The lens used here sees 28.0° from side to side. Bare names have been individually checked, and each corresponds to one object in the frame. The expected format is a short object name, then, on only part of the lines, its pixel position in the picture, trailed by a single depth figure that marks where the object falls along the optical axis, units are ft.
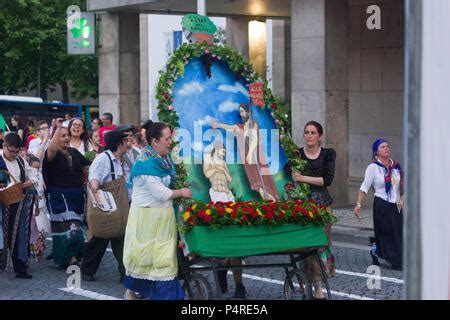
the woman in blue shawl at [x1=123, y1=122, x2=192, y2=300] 23.93
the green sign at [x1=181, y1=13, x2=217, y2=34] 28.02
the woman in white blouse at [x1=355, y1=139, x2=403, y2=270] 35.12
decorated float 23.62
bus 97.70
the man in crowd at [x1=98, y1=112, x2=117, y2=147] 52.66
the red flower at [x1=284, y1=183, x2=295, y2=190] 26.63
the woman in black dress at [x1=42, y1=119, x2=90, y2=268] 34.44
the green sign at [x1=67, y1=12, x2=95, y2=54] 74.84
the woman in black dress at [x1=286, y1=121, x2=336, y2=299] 27.96
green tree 123.13
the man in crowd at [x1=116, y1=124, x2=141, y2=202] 31.14
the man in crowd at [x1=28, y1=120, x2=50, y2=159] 38.06
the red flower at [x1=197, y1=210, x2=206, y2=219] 23.29
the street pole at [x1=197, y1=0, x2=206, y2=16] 55.67
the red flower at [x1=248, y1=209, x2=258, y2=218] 23.84
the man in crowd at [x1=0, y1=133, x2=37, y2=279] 33.27
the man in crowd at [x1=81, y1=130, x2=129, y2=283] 30.58
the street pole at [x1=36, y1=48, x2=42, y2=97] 124.26
